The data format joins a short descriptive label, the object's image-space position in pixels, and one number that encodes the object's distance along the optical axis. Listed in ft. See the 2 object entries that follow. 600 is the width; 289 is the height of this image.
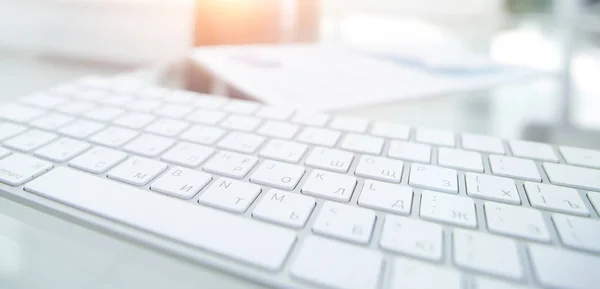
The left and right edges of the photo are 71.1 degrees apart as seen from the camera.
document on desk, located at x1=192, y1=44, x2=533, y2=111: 1.39
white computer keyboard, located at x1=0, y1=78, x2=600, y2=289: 0.53
